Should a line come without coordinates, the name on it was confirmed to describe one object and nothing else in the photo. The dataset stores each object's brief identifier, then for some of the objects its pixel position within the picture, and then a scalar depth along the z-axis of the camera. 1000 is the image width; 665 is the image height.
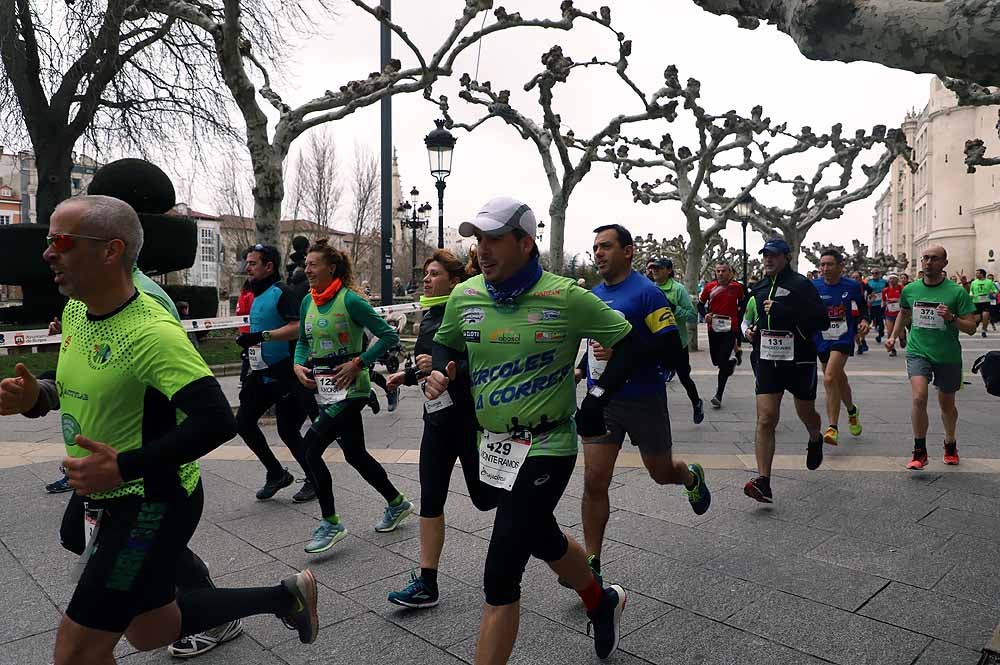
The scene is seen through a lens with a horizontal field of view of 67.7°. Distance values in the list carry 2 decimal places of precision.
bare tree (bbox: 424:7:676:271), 15.75
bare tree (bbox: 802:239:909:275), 46.02
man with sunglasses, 2.13
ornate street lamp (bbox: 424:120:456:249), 15.98
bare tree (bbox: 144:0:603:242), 11.01
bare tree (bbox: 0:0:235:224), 14.92
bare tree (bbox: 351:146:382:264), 39.88
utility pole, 13.75
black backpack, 3.25
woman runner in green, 4.51
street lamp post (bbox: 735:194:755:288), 27.72
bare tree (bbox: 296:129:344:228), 36.28
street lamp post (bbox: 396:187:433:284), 27.51
